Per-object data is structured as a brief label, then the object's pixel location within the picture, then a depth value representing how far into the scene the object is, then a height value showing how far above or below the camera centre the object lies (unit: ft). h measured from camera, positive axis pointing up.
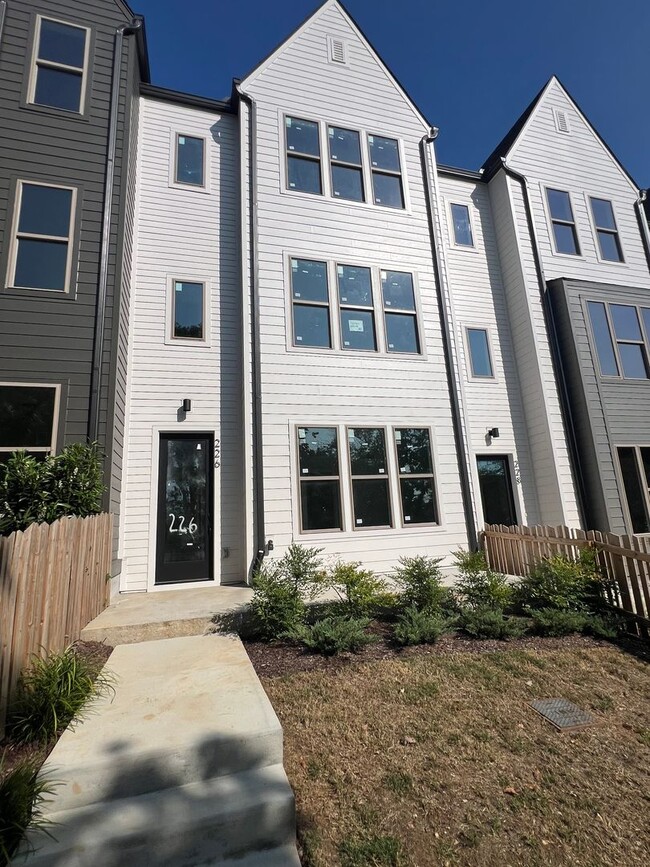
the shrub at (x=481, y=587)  17.79 -3.57
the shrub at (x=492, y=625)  15.94 -4.62
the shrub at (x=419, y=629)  15.21 -4.40
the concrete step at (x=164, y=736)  7.82 -4.42
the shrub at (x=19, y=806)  6.73 -4.61
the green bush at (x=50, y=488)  14.56 +1.43
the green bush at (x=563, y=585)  17.75 -3.61
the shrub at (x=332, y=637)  14.47 -4.28
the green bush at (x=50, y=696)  9.29 -3.98
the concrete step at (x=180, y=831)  6.83 -5.18
